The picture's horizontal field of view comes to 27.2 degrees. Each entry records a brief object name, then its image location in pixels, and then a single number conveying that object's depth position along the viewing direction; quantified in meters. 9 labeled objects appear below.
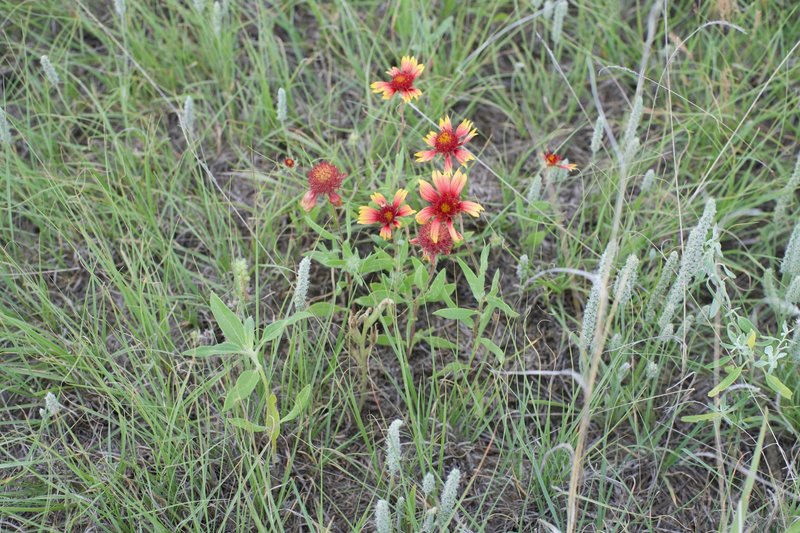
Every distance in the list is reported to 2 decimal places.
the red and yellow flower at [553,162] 1.24
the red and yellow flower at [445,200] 1.17
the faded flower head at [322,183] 1.21
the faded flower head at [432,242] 1.17
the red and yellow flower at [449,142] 1.21
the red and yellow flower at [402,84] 1.24
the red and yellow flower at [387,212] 1.19
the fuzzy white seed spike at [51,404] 1.14
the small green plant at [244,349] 1.10
